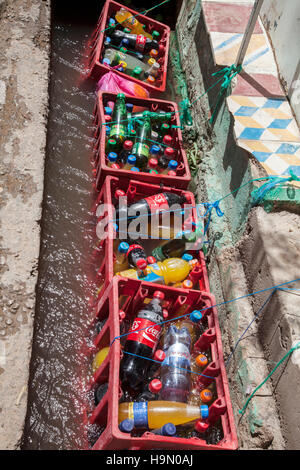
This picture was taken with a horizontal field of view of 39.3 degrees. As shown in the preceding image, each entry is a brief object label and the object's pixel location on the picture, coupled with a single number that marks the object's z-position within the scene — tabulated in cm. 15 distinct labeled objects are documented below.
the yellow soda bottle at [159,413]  268
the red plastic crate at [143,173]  414
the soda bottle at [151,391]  284
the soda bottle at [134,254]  355
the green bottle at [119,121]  448
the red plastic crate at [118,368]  256
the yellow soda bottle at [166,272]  350
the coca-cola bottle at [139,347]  294
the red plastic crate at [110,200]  351
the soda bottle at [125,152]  436
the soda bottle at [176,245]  380
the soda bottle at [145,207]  385
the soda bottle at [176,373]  296
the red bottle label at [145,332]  298
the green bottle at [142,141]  437
